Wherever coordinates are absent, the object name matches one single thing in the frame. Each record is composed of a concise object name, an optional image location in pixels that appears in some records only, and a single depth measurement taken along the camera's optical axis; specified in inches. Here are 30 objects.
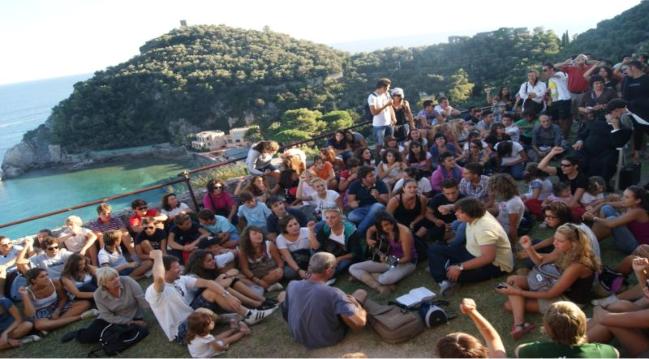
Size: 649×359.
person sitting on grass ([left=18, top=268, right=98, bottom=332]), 204.4
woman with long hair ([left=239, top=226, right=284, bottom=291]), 208.8
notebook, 164.1
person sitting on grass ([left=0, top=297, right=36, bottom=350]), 198.8
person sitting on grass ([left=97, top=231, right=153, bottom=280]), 237.8
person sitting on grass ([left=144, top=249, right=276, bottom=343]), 173.3
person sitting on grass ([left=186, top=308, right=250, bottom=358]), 158.7
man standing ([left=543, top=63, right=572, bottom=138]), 322.0
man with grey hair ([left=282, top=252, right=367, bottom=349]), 150.4
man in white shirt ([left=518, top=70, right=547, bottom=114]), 327.7
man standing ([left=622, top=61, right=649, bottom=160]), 260.1
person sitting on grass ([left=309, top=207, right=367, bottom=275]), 208.7
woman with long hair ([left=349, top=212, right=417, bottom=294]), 189.6
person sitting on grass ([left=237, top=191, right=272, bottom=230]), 250.8
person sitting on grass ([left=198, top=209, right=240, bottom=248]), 242.4
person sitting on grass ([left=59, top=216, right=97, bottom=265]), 247.0
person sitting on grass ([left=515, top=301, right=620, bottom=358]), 99.5
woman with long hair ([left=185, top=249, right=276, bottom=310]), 192.7
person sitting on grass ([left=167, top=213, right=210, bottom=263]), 239.6
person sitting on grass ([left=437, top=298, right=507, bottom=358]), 94.7
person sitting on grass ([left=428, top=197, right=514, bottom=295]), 168.6
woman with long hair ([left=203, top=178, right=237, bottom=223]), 274.7
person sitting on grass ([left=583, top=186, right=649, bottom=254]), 170.6
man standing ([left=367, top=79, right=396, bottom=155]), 346.6
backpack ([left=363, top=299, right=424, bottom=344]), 153.0
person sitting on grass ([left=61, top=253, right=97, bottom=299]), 212.7
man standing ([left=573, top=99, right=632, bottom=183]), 237.1
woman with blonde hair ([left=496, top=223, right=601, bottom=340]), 140.6
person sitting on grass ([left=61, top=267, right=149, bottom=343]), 184.5
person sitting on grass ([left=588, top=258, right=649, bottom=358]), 120.2
